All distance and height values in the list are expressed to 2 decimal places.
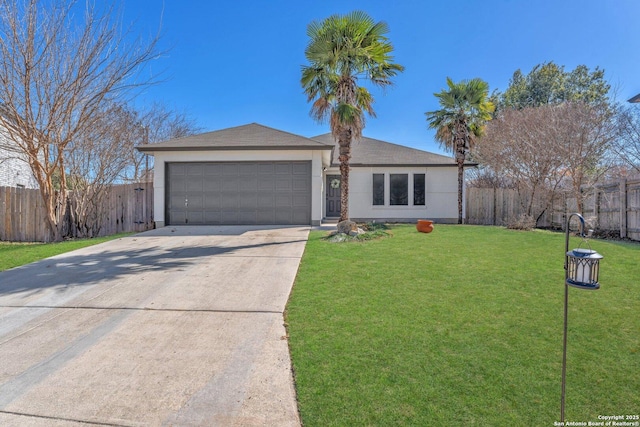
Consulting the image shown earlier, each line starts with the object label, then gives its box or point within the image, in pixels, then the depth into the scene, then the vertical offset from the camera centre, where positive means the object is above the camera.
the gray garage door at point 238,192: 11.60 +0.44
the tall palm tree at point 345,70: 9.33 +4.04
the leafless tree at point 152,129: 17.10 +4.72
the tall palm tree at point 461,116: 14.59 +4.05
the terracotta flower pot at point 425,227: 10.61 -0.68
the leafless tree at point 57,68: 8.52 +3.72
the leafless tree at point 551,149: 12.28 +2.31
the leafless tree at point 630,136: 12.19 +2.61
